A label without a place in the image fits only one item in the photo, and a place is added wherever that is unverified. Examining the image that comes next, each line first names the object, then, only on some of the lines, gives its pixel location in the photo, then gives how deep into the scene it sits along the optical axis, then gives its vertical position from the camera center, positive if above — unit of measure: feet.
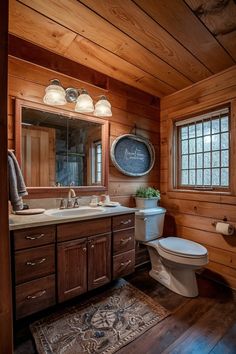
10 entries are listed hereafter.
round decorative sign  7.46 +0.92
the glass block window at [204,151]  6.92 +1.04
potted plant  7.51 -0.80
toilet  5.65 -2.35
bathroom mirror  5.65 +0.97
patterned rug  4.20 -3.62
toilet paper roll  6.21 -1.65
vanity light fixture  5.59 +2.45
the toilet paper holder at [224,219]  6.50 -1.41
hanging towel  4.42 -0.17
